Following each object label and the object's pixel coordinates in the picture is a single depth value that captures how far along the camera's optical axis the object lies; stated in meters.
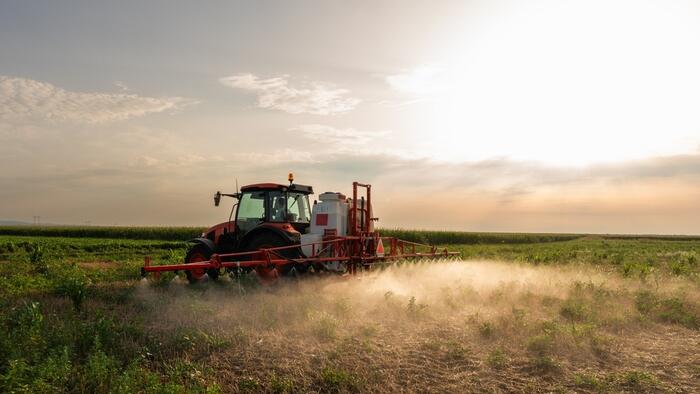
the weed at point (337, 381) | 6.90
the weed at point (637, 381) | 7.41
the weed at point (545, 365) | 7.81
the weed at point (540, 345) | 8.64
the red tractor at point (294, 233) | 13.70
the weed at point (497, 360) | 7.86
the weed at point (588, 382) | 7.30
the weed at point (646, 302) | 12.09
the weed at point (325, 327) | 8.73
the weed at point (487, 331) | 9.32
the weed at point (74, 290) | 11.19
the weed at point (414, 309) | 10.62
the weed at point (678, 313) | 11.32
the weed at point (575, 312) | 11.08
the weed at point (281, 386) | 6.86
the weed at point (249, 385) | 6.88
